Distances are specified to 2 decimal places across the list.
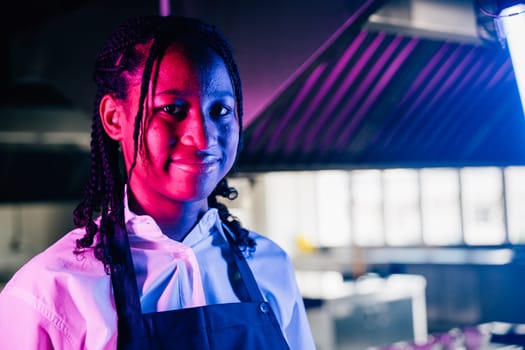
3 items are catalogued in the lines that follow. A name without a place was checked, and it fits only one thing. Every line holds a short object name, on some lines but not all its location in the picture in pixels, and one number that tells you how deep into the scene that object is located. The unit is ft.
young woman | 3.69
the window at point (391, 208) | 31.12
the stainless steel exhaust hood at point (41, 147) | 14.14
